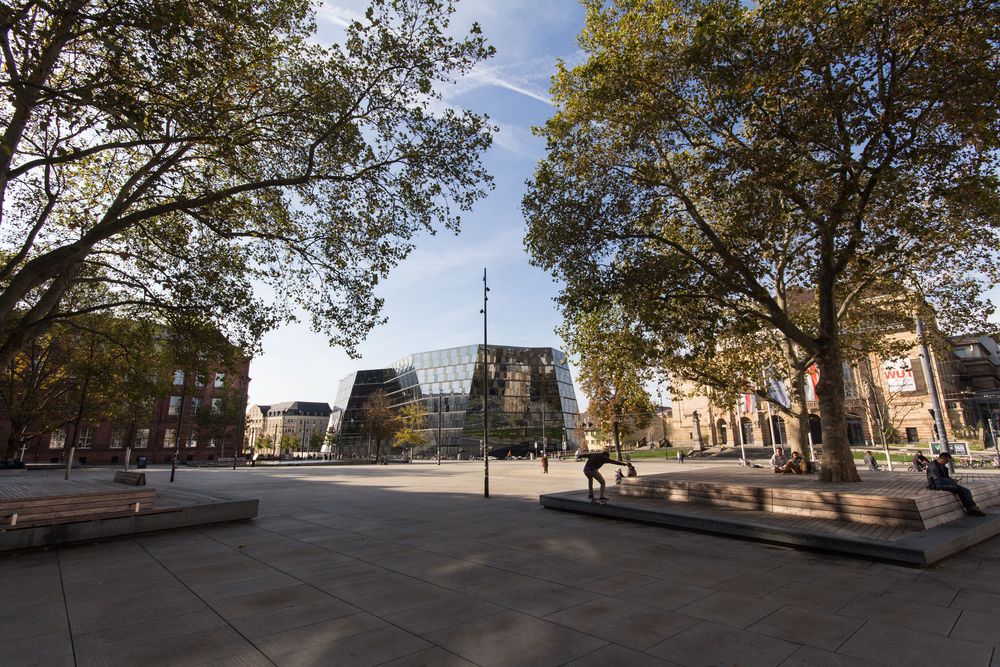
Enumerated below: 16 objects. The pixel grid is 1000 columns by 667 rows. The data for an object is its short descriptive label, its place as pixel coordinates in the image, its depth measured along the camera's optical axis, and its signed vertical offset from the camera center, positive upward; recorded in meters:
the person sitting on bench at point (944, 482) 10.71 -1.31
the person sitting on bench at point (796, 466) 17.78 -1.36
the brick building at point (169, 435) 55.47 +1.75
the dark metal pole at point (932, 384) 19.11 +1.64
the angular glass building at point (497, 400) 80.69 +6.70
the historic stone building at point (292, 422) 161.27 +7.88
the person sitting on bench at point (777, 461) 19.65 -1.35
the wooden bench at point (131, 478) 14.59 -0.96
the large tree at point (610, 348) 18.27 +3.56
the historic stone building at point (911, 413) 59.41 +2.35
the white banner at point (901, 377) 35.19 +3.77
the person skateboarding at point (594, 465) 13.80 -0.87
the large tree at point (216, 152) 9.31 +7.71
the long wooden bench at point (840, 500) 9.53 -1.64
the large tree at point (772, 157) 10.73 +7.14
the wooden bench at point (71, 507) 9.29 -1.16
